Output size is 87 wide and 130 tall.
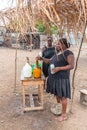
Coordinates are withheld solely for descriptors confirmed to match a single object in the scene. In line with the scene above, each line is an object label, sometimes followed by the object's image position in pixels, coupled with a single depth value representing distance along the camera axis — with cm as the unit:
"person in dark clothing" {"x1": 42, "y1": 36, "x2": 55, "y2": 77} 271
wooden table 226
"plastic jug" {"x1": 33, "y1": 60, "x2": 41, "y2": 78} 227
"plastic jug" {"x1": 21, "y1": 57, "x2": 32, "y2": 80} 225
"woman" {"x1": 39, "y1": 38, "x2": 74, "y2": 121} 206
